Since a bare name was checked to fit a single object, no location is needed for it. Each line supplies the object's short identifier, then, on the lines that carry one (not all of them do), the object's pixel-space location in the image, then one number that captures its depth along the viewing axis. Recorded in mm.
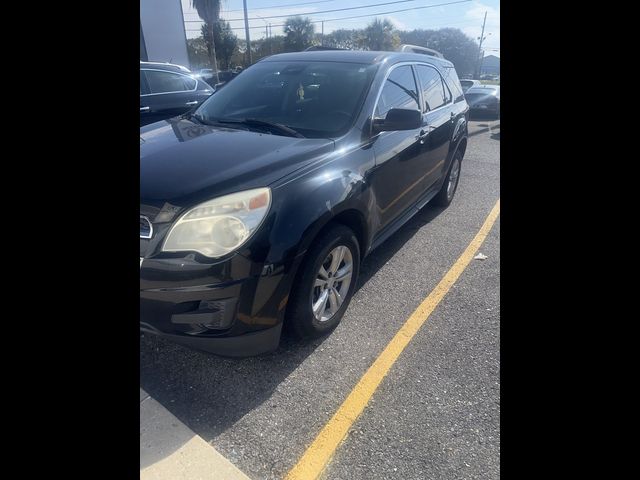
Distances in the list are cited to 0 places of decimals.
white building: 22562
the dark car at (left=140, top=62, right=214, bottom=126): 6029
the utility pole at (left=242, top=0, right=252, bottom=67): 26703
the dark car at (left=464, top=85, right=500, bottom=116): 13844
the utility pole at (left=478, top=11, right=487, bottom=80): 46812
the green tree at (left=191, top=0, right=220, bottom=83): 26969
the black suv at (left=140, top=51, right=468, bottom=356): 1847
